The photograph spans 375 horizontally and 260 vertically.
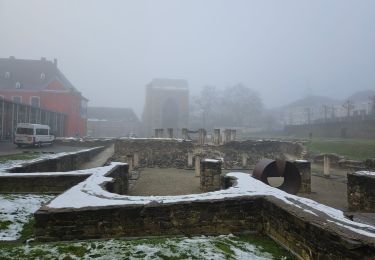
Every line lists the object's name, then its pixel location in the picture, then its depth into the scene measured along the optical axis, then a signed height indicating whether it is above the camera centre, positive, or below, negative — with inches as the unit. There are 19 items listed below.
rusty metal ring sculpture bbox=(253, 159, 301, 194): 386.0 -46.3
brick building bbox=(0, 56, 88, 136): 1902.1 +289.3
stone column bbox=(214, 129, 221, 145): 939.2 -1.9
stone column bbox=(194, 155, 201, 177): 602.9 -62.4
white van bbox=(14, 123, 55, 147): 938.7 +1.3
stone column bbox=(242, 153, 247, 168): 815.5 -62.7
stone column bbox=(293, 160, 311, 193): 459.2 -56.3
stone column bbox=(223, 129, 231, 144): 1013.3 +6.5
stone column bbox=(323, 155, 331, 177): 617.8 -58.7
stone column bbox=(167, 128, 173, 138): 1038.0 +12.3
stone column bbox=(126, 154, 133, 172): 665.1 -52.2
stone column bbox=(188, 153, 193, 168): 780.0 -62.7
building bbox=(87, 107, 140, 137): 2947.8 +141.4
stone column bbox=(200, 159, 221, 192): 465.1 -60.0
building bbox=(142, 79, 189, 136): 2817.4 +271.3
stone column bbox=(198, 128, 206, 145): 924.6 +0.9
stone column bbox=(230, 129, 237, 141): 1036.3 +8.3
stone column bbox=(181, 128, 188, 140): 1021.8 +7.4
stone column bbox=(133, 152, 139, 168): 780.6 -61.1
